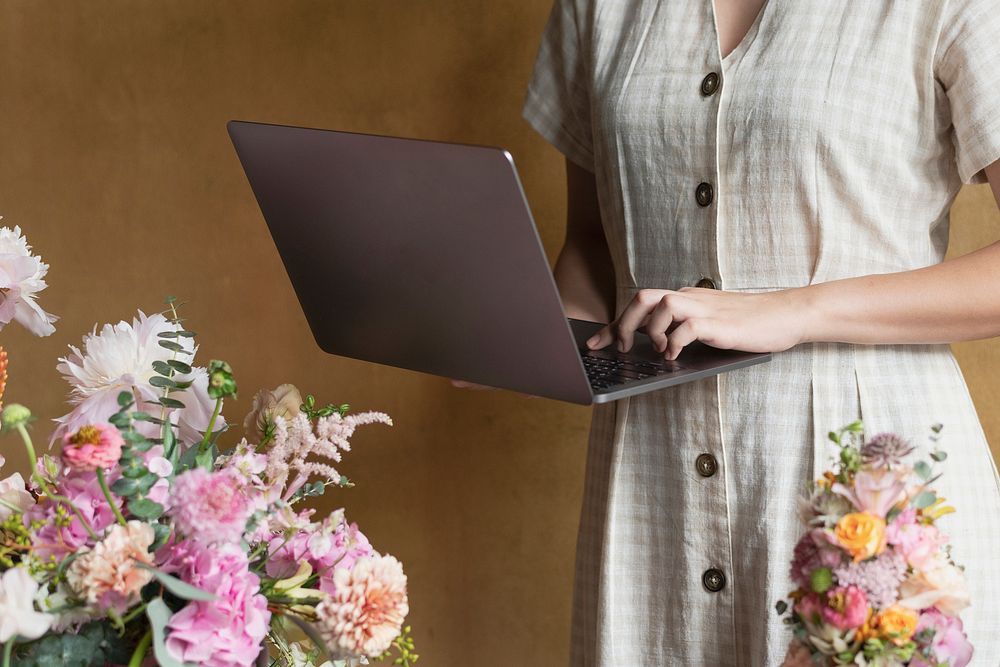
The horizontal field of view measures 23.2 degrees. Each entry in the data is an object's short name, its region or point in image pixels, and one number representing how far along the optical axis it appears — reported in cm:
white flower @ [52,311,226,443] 180
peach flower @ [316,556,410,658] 171
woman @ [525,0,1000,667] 204
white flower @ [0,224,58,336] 188
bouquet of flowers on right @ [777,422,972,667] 166
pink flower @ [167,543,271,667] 169
